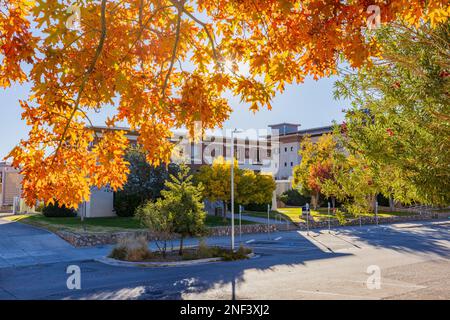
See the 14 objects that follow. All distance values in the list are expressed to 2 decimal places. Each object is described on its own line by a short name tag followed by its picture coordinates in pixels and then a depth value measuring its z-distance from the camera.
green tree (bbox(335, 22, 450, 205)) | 6.92
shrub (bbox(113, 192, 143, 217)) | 36.59
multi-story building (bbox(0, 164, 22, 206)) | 56.22
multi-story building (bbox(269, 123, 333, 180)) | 66.31
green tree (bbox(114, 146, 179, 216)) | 33.97
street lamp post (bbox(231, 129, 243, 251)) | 22.50
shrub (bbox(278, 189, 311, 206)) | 55.22
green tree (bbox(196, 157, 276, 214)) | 34.44
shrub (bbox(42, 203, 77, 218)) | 36.31
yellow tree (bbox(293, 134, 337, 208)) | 44.41
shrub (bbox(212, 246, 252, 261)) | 20.41
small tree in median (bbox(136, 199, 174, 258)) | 20.20
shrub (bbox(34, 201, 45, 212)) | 40.19
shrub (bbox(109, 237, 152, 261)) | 19.91
